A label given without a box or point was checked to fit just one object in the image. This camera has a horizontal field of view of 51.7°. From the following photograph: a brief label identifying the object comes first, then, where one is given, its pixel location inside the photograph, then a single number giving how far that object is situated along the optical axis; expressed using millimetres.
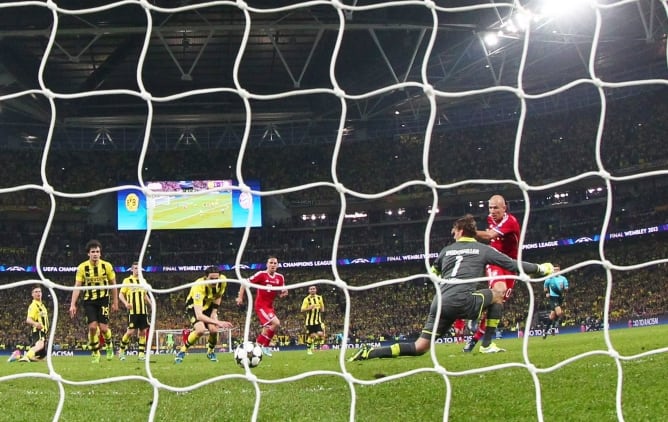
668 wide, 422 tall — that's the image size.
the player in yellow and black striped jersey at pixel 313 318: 15591
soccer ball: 7656
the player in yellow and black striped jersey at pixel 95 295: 9317
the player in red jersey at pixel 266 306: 10383
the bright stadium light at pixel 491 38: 20734
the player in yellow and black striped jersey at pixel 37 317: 11471
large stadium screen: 27531
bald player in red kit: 7020
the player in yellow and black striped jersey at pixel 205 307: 8828
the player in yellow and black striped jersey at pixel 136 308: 11719
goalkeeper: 5875
